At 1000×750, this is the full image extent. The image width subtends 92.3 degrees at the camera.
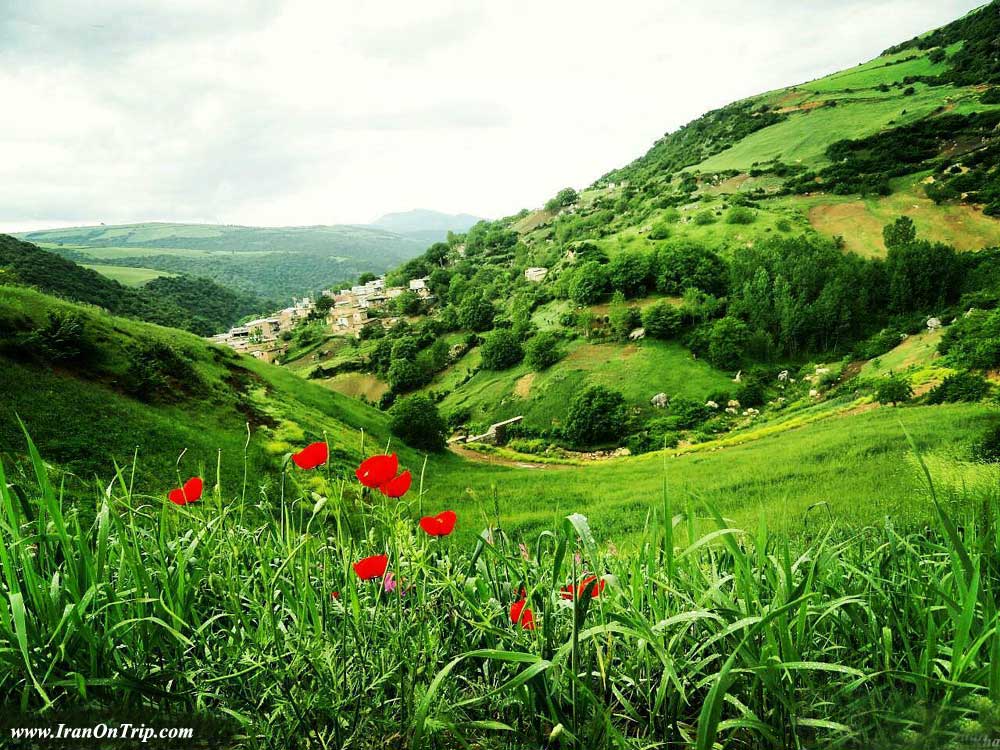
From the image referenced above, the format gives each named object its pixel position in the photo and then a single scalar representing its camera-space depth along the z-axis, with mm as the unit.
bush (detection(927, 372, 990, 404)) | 20598
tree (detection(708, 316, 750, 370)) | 54219
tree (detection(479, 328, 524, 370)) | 68562
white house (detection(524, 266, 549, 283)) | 102438
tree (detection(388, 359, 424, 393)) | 72938
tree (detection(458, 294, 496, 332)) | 86438
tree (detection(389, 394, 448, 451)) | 28344
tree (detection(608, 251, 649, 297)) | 71250
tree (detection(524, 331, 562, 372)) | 62375
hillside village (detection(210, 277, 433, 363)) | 97438
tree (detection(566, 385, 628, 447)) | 47312
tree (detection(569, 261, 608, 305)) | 72375
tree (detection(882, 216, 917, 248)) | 60569
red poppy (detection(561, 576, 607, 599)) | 1744
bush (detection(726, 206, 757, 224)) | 76500
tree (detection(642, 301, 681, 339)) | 59475
